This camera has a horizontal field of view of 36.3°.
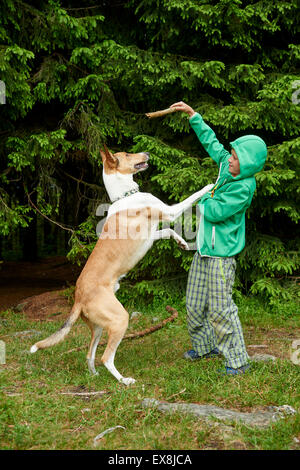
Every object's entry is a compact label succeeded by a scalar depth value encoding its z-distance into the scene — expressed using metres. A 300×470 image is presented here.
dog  4.42
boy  4.24
